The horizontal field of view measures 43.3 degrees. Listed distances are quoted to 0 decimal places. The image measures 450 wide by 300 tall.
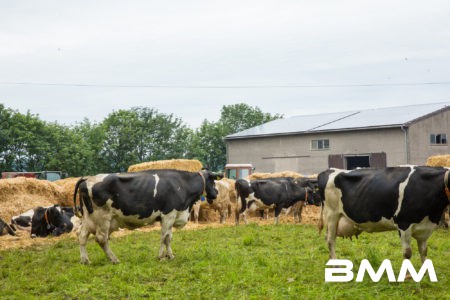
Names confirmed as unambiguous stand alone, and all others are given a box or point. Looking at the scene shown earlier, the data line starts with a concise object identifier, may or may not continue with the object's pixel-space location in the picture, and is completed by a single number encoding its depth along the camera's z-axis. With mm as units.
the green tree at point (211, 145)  70112
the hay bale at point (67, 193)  21953
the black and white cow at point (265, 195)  20953
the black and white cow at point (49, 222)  17891
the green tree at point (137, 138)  60406
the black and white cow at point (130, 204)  11227
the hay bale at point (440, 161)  19244
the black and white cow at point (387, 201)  8797
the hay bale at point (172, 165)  23597
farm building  39281
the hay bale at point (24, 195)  20250
